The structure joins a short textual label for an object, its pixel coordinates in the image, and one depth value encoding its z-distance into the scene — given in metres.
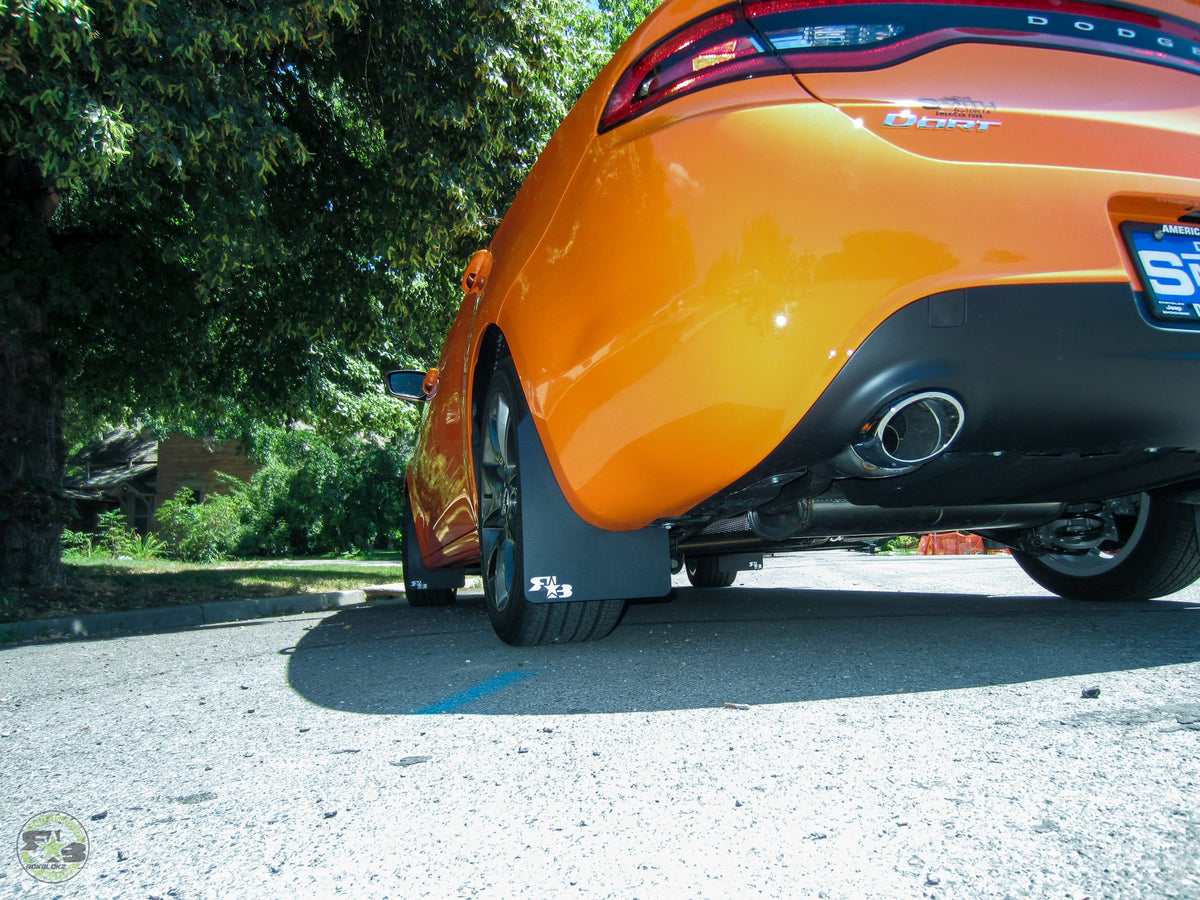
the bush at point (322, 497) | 20.31
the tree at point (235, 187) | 5.56
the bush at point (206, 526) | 20.36
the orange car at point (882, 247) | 2.15
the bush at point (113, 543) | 20.73
